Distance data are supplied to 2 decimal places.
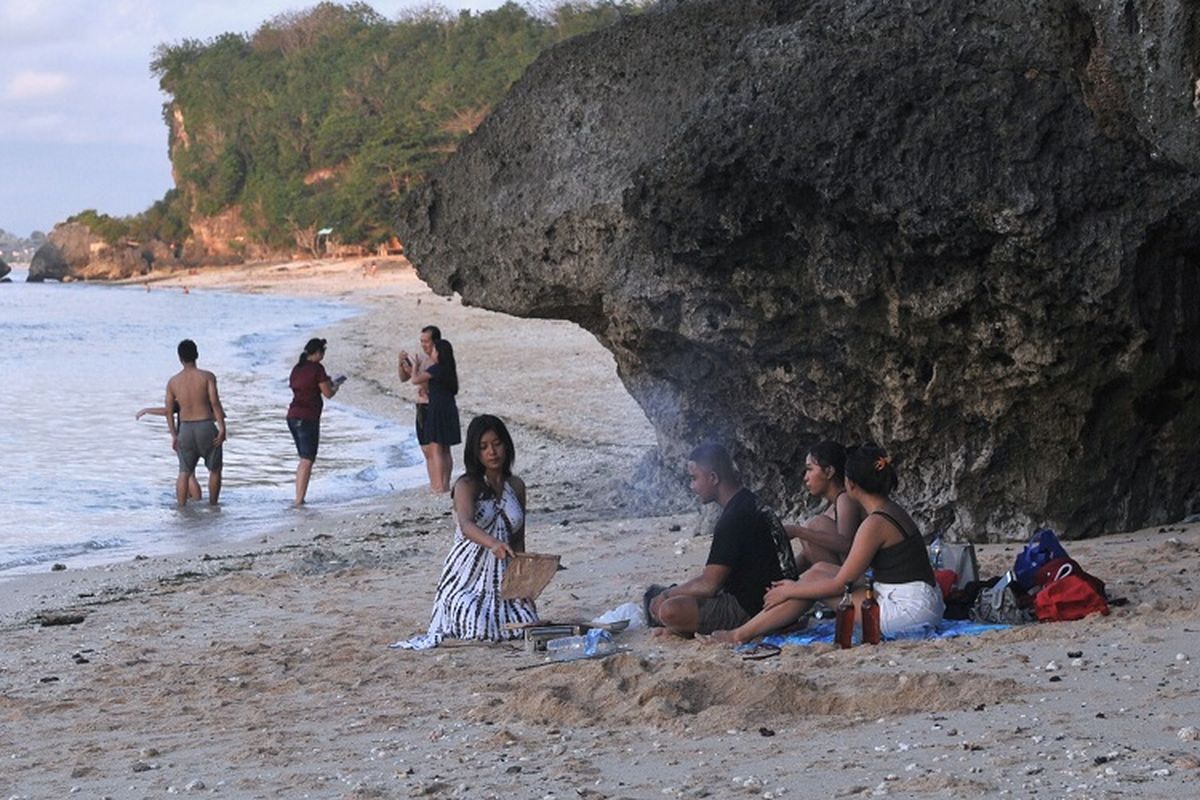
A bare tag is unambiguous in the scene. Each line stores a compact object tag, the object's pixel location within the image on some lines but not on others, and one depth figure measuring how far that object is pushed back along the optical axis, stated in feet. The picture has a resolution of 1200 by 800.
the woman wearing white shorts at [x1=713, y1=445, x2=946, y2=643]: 42.63
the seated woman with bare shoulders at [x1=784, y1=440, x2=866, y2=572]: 46.37
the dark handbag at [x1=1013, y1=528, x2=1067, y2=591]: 43.39
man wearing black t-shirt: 44.16
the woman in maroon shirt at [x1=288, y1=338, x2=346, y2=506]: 86.94
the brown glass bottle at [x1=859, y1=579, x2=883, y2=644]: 41.37
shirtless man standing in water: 86.38
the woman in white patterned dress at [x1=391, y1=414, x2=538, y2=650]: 47.14
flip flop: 41.04
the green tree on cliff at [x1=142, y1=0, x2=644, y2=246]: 535.19
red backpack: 41.78
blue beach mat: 42.09
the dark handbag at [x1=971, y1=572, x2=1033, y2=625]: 42.78
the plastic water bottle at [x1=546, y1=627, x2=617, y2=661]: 43.39
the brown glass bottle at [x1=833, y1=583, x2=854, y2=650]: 41.39
